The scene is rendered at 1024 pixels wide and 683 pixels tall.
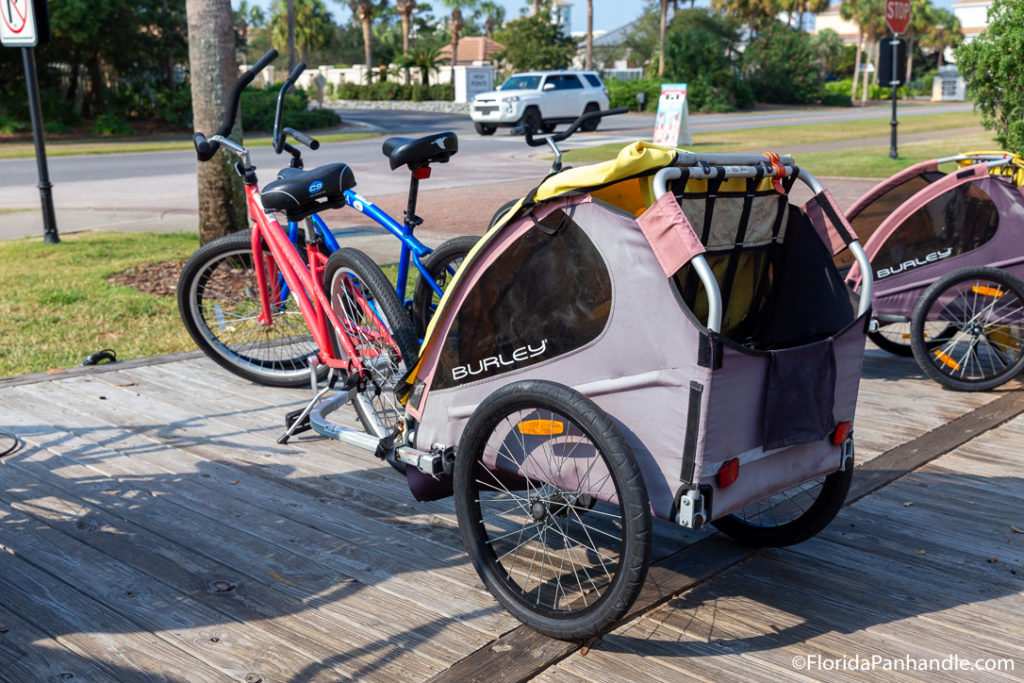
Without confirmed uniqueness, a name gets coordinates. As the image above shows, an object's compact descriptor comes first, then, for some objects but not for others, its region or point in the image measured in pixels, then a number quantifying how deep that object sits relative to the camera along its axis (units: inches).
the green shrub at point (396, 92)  1951.0
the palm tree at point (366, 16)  2406.5
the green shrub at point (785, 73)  2143.2
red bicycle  163.9
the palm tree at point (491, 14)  3102.6
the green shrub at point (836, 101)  2122.3
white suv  1231.5
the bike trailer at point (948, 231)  217.5
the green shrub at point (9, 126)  1181.1
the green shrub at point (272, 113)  1295.5
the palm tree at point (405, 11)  2600.9
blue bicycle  214.8
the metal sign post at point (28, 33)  367.9
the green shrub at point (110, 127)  1250.6
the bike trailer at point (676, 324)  109.4
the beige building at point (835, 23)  4407.0
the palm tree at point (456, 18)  2785.4
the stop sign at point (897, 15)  685.3
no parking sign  366.6
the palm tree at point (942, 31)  3237.2
